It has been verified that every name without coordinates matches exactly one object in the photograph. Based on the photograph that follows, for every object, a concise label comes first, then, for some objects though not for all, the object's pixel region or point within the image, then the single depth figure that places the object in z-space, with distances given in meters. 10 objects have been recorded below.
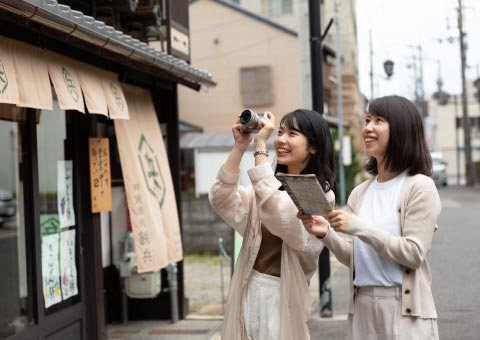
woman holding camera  3.43
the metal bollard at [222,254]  9.27
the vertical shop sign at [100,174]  7.10
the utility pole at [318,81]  8.84
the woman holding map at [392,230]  3.10
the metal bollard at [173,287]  8.88
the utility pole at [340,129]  24.52
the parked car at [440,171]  44.59
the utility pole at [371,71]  40.34
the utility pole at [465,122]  44.44
